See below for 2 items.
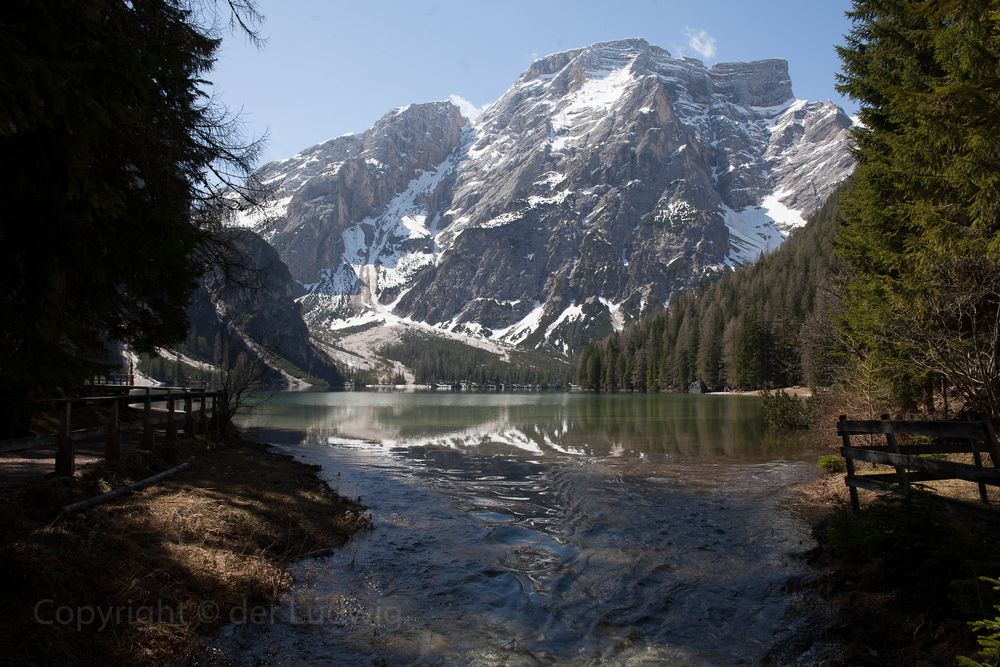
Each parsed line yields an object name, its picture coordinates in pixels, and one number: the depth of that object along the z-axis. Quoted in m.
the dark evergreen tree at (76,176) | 4.30
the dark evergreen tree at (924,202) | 9.01
